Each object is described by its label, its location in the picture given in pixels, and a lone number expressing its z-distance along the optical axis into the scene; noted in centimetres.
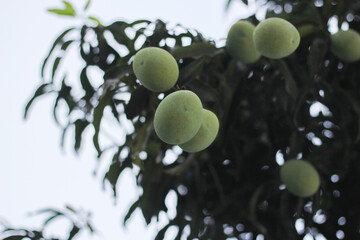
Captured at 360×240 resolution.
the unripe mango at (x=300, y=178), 196
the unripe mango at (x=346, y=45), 195
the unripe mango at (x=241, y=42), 187
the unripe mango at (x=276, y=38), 168
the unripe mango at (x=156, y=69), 156
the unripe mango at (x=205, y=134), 153
